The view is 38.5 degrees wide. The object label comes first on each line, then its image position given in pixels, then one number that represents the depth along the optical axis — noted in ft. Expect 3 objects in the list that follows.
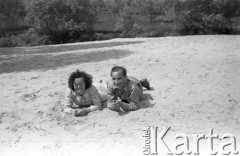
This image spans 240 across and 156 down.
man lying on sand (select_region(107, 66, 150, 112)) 15.10
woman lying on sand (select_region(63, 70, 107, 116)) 15.41
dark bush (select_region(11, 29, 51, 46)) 60.95
